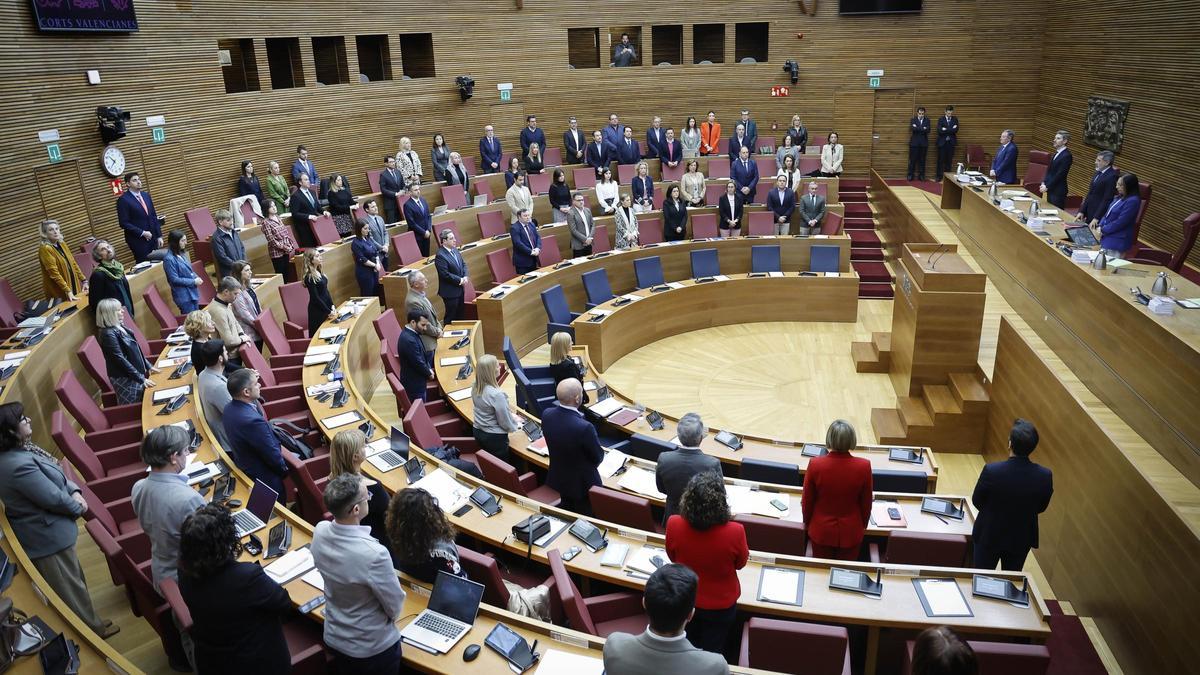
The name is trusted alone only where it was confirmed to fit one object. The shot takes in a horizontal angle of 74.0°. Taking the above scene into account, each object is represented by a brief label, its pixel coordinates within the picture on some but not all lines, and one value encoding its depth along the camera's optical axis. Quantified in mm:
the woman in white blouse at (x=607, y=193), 12430
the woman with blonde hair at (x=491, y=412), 5649
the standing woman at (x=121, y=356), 6363
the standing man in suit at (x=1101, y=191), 8609
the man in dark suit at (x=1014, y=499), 4402
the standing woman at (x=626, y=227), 11477
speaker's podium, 7645
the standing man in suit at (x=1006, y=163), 11639
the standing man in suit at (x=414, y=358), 6723
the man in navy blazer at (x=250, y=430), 4715
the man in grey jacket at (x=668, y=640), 2523
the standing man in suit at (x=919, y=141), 15398
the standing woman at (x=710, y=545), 3416
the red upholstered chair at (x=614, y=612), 4094
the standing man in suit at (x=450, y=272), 9367
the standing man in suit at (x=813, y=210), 11945
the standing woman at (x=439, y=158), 13102
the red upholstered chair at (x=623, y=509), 4809
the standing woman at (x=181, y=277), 8195
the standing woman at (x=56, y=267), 8039
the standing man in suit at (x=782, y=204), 12133
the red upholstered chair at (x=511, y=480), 5125
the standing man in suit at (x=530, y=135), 14039
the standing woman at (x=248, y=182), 11508
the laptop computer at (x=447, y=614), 3578
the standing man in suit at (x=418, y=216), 10984
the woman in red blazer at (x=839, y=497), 4273
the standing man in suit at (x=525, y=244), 10633
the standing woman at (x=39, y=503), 4117
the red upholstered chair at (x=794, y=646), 3426
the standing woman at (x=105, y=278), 7426
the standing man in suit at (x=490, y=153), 14031
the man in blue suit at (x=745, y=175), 12664
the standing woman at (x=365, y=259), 9922
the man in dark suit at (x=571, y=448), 4941
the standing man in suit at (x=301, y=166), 11891
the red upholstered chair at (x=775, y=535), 4605
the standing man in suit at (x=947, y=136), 15336
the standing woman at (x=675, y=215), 11789
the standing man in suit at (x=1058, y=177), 10070
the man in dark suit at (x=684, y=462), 4387
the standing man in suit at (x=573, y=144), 14617
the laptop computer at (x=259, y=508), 4527
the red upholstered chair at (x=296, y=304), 8891
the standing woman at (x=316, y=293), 8336
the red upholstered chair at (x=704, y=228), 12195
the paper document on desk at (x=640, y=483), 5328
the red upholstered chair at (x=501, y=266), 10523
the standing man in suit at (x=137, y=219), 9406
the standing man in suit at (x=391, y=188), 12219
